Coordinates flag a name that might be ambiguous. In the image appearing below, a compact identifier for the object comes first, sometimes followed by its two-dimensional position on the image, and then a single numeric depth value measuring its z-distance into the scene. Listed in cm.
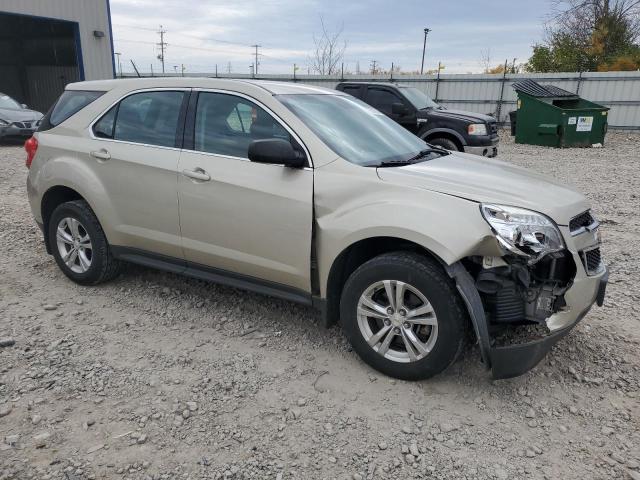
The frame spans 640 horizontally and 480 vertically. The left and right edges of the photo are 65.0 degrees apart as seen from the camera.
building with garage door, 1833
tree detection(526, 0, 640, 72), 2723
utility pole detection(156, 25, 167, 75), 7112
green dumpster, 1506
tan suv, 279
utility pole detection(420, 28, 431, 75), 5062
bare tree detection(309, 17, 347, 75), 3164
